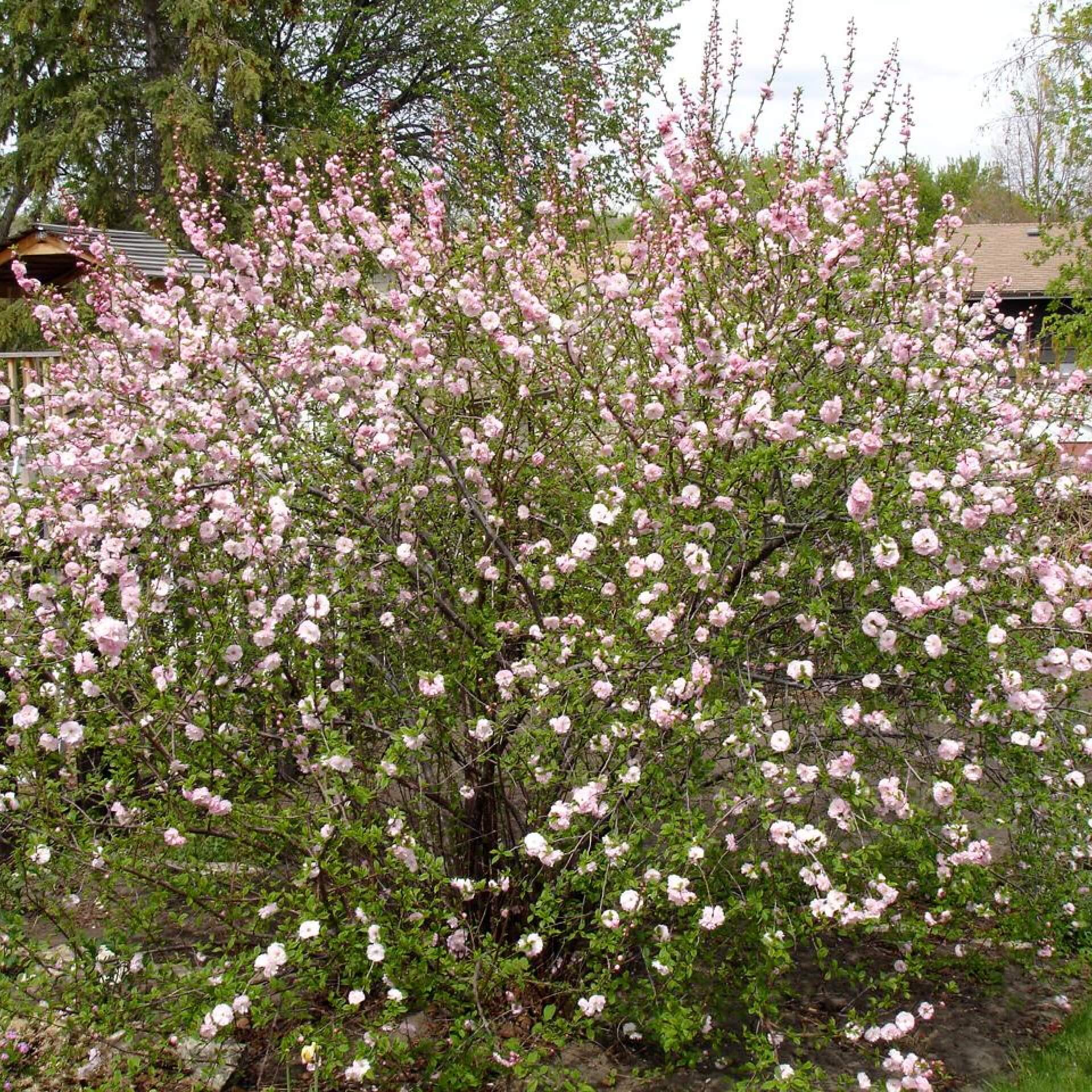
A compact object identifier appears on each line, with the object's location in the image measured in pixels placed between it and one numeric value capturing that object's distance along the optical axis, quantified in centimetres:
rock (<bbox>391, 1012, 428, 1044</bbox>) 343
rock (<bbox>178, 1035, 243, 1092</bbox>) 333
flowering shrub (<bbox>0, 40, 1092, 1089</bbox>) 296
